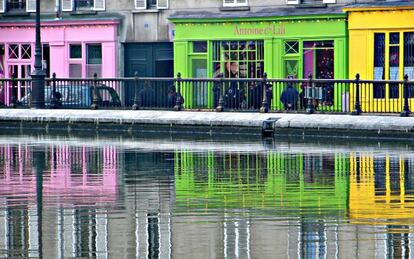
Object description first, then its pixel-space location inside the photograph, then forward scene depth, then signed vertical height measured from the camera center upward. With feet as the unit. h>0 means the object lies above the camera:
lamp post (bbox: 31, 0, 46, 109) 166.20 +3.49
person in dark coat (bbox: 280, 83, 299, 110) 150.60 +1.49
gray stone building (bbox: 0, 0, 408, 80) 203.51 +10.95
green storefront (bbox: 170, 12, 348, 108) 187.73 +8.48
